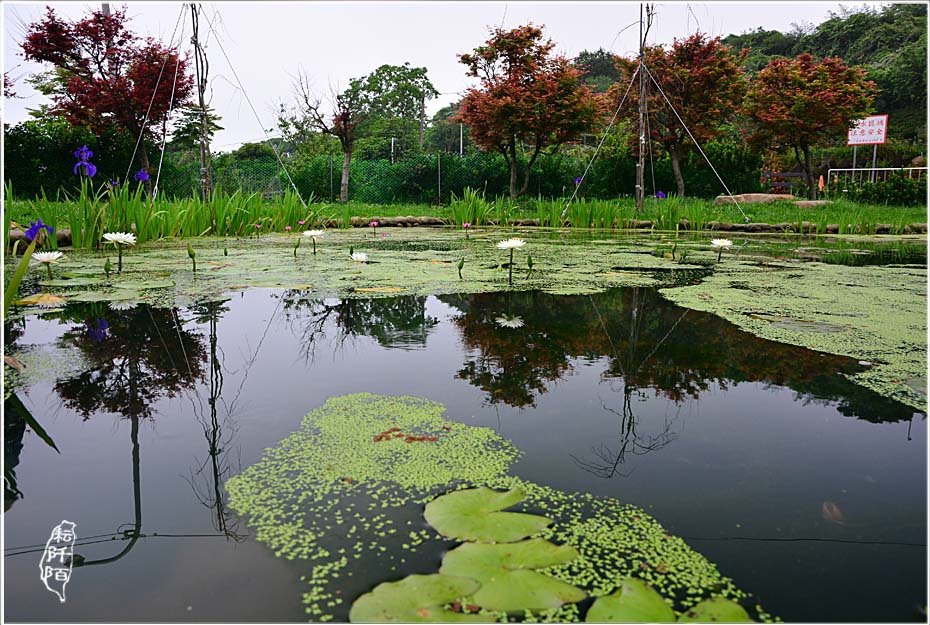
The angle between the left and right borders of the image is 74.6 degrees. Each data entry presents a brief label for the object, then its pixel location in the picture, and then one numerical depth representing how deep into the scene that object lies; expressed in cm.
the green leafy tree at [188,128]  1080
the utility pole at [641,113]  677
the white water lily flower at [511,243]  260
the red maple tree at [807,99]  960
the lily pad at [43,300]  212
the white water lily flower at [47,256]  228
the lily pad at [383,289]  257
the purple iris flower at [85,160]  396
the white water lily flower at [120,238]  255
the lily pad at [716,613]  63
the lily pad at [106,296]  227
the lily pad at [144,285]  248
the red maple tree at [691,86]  973
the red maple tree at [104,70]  934
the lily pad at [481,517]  77
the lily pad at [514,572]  66
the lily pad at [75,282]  255
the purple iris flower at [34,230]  212
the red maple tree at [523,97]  945
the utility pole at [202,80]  580
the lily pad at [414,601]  62
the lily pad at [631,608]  64
